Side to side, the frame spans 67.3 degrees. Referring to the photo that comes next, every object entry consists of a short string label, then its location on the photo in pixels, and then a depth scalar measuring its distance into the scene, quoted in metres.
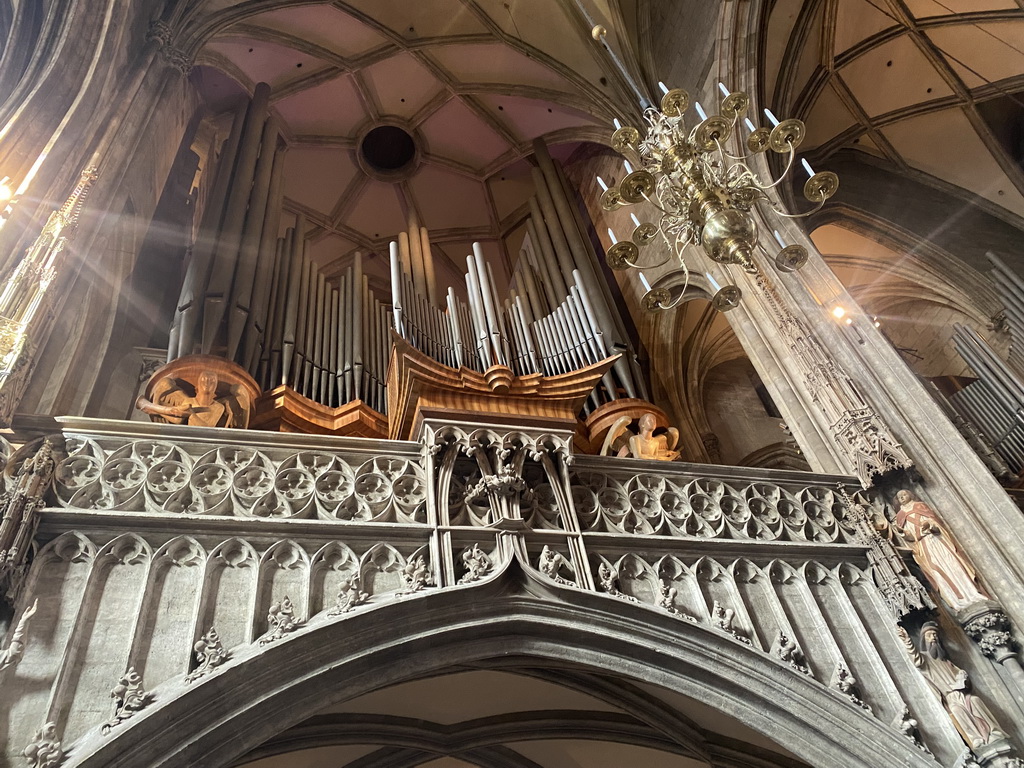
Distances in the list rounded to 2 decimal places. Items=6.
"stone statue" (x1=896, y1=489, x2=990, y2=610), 4.71
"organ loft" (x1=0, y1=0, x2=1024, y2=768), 3.73
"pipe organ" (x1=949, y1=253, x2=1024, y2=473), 9.02
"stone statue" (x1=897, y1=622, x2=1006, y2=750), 4.13
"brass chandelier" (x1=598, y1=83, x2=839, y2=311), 5.00
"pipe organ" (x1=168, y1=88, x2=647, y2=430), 6.41
